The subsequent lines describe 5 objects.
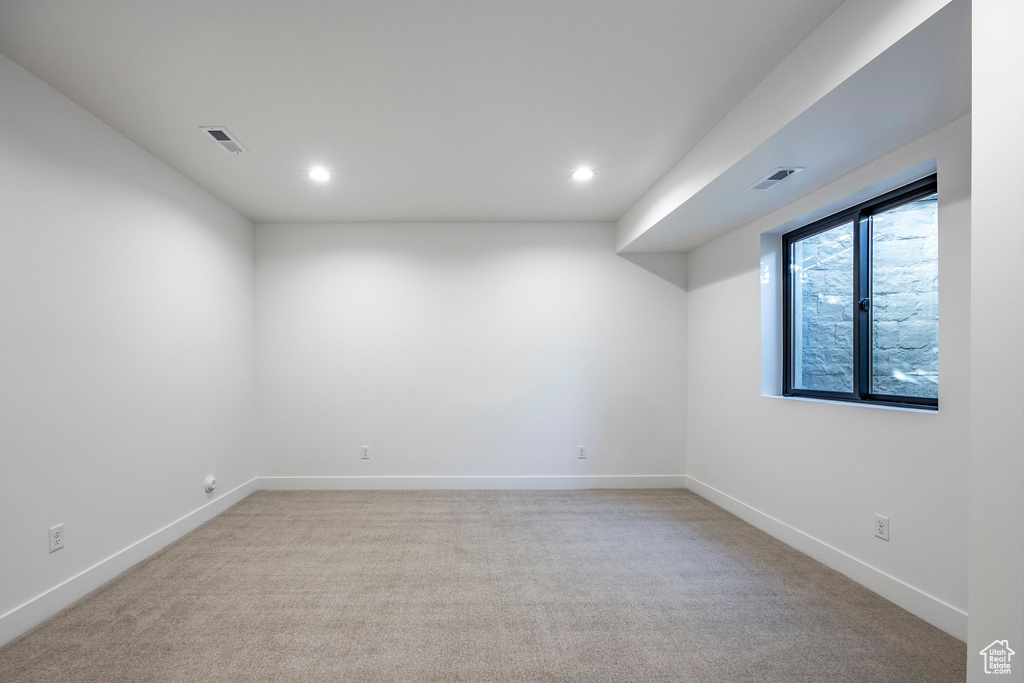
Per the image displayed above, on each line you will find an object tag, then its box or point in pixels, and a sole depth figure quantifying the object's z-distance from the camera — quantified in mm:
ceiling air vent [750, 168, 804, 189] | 2787
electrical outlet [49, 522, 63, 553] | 2430
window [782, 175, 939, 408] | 2570
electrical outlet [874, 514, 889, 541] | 2562
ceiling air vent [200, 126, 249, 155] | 2890
